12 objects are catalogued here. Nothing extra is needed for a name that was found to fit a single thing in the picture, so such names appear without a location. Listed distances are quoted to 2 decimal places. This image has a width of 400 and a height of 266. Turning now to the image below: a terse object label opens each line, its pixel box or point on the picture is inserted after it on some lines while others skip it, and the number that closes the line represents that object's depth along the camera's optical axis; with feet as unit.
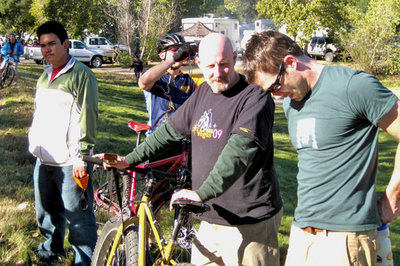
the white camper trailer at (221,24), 179.73
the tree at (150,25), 96.78
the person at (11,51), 50.93
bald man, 8.69
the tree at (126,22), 96.69
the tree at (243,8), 305.12
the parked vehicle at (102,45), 114.62
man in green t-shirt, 8.12
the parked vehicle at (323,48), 125.70
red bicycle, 14.40
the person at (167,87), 15.02
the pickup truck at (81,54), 103.65
